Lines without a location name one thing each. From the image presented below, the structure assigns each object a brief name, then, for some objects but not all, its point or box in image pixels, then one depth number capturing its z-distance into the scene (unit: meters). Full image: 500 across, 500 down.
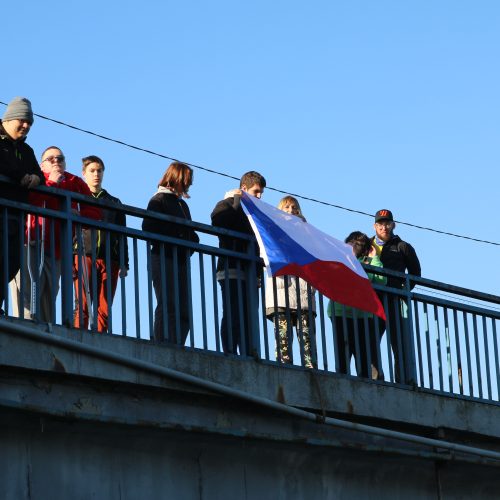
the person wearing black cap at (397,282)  13.82
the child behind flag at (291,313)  12.55
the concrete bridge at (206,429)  9.79
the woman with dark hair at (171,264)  11.50
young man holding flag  12.10
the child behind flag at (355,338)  13.16
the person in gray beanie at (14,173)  10.34
